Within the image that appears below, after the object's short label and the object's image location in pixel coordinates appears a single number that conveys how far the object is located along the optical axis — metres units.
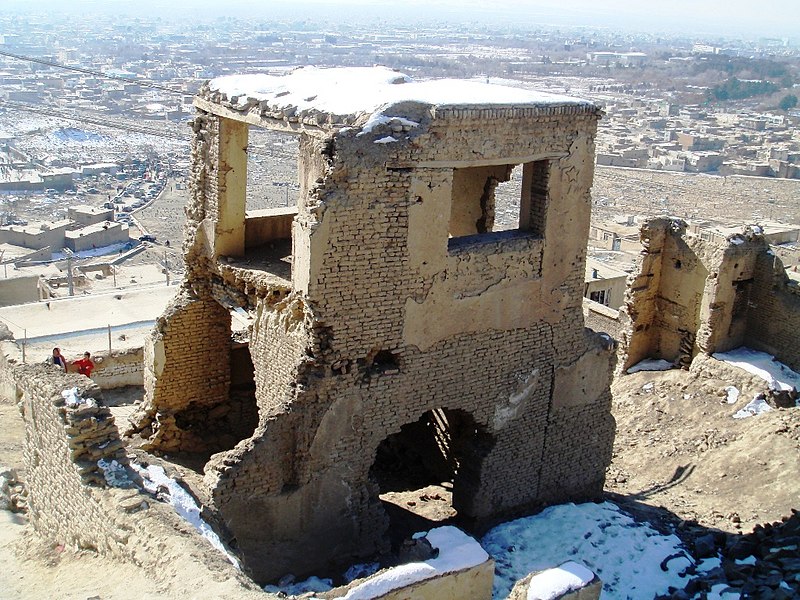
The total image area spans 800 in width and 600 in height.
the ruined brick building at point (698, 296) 15.89
